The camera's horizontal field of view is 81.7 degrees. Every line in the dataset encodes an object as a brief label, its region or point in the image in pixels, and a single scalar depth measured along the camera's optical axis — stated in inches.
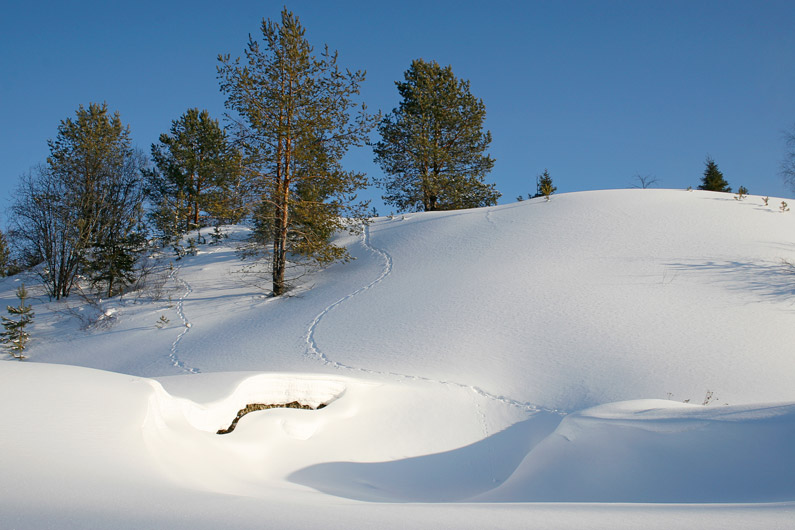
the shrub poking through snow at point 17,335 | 466.9
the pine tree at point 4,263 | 1033.0
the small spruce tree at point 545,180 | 1268.5
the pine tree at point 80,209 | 676.7
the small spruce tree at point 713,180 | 1154.7
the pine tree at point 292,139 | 511.2
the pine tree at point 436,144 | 828.8
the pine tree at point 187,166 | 973.8
